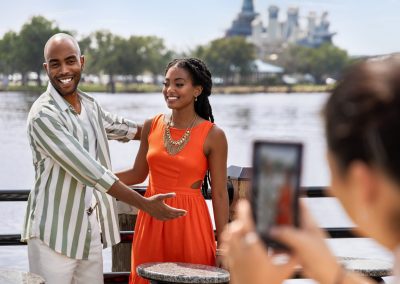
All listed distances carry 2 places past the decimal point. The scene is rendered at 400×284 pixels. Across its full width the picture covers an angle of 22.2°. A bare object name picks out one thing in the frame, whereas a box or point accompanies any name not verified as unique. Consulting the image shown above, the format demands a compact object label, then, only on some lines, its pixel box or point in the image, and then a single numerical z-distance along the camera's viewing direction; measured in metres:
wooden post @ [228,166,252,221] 4.48
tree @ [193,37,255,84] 70.19
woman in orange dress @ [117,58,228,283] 3.85
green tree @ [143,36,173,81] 60.81
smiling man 3.59
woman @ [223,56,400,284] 1.04
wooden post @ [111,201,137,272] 4.76
